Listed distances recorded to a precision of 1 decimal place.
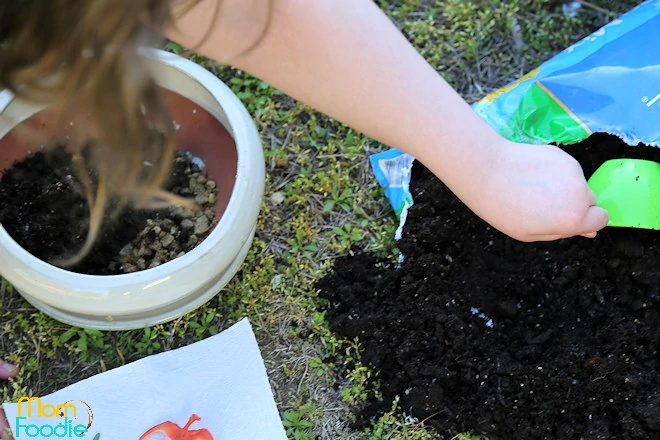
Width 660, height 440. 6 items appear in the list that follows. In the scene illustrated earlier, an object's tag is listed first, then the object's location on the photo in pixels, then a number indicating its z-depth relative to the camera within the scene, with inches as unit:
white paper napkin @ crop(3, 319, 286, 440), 44.8
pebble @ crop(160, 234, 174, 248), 48.7
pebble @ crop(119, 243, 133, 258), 48.6
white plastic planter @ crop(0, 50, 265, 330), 42.1
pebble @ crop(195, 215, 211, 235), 49.1
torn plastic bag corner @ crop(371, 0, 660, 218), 48.2
